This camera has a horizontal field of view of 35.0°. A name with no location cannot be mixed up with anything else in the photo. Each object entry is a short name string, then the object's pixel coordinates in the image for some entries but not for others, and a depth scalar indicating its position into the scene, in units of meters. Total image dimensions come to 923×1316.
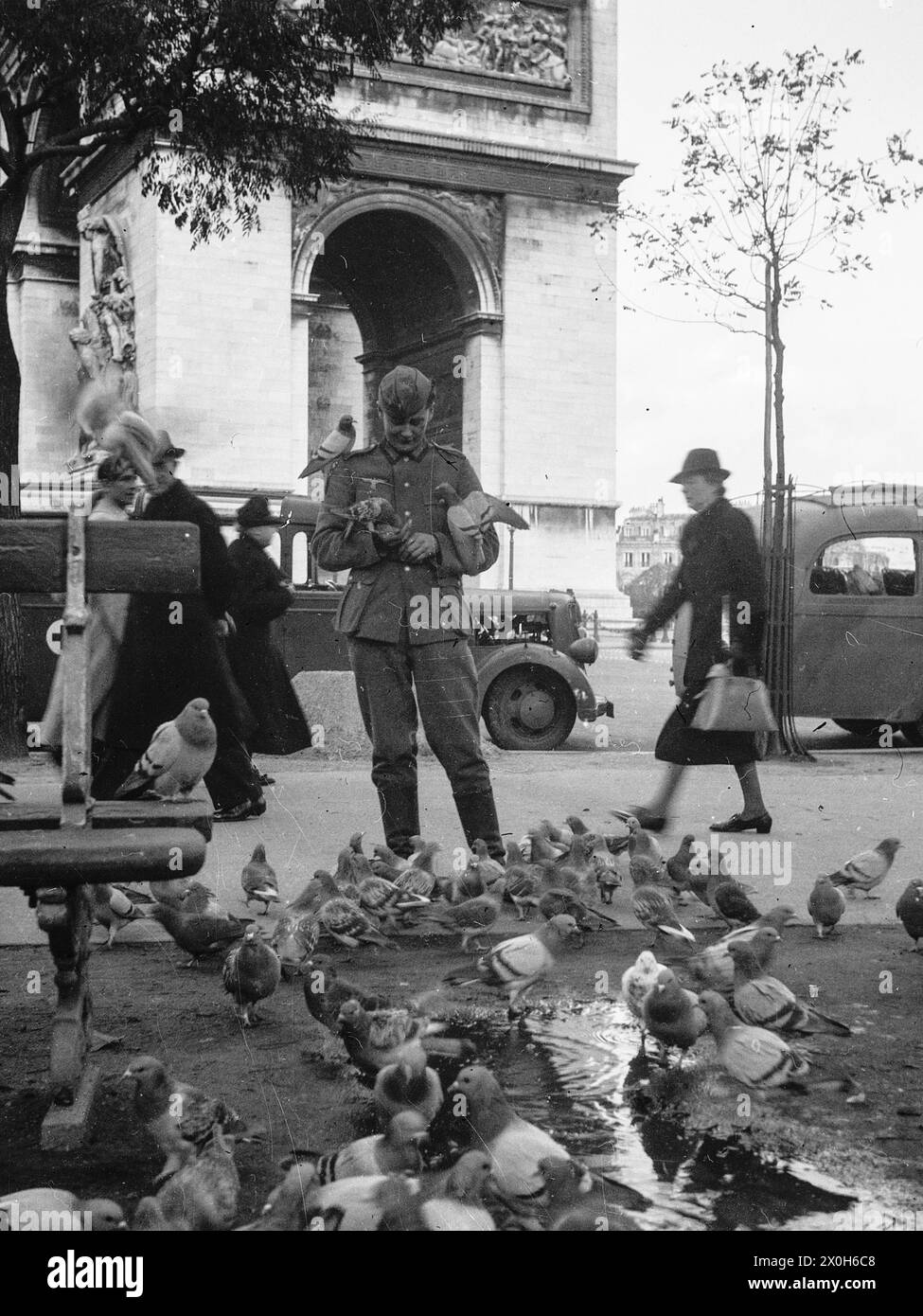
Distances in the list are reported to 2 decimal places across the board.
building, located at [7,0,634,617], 24.02
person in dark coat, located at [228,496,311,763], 9.50
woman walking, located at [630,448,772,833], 7.54
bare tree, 14.12
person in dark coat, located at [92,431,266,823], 7.38
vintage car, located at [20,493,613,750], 12.73
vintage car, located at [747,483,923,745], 12.90
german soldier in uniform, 6.13
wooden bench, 3.43
